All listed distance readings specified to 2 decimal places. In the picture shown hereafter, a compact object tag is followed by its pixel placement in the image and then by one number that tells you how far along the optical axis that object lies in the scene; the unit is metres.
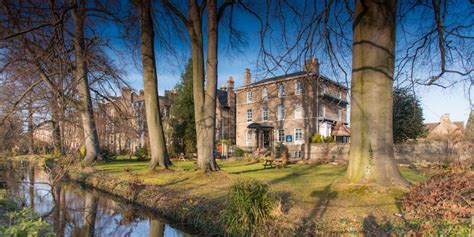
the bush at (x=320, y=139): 26.83
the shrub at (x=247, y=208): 6.64
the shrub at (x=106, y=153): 23.86
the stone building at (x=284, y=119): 33.22
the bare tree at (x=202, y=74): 12.75
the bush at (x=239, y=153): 27.75
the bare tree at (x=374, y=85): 8.06
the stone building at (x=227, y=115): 40.53
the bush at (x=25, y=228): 3.20
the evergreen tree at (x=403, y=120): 25.19
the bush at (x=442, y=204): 5.61
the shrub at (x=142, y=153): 27.17
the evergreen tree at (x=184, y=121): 32.41
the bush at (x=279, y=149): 26.30
